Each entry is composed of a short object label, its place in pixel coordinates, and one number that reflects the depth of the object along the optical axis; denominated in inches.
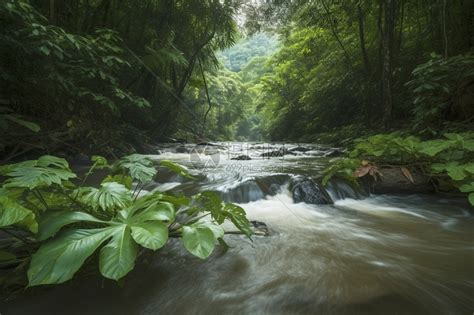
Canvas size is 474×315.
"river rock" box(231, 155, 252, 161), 252.2
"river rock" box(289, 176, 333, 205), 115.3
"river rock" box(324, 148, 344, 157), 250.4
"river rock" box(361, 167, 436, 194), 120.6
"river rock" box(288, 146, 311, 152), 310.1
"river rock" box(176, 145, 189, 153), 321.1
